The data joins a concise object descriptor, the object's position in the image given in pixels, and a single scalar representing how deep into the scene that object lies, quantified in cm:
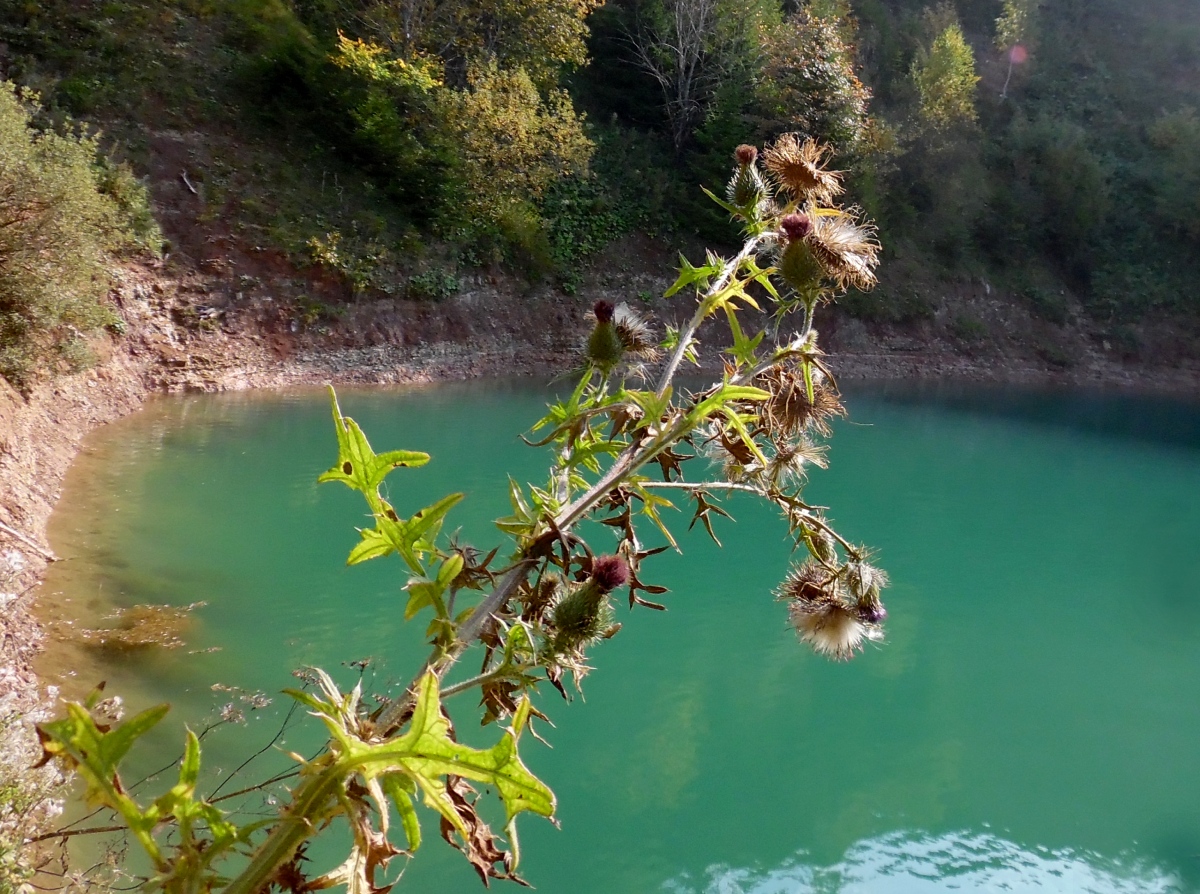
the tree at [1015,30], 2962
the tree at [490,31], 1781
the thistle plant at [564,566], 86
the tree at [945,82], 2461
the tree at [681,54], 2142
